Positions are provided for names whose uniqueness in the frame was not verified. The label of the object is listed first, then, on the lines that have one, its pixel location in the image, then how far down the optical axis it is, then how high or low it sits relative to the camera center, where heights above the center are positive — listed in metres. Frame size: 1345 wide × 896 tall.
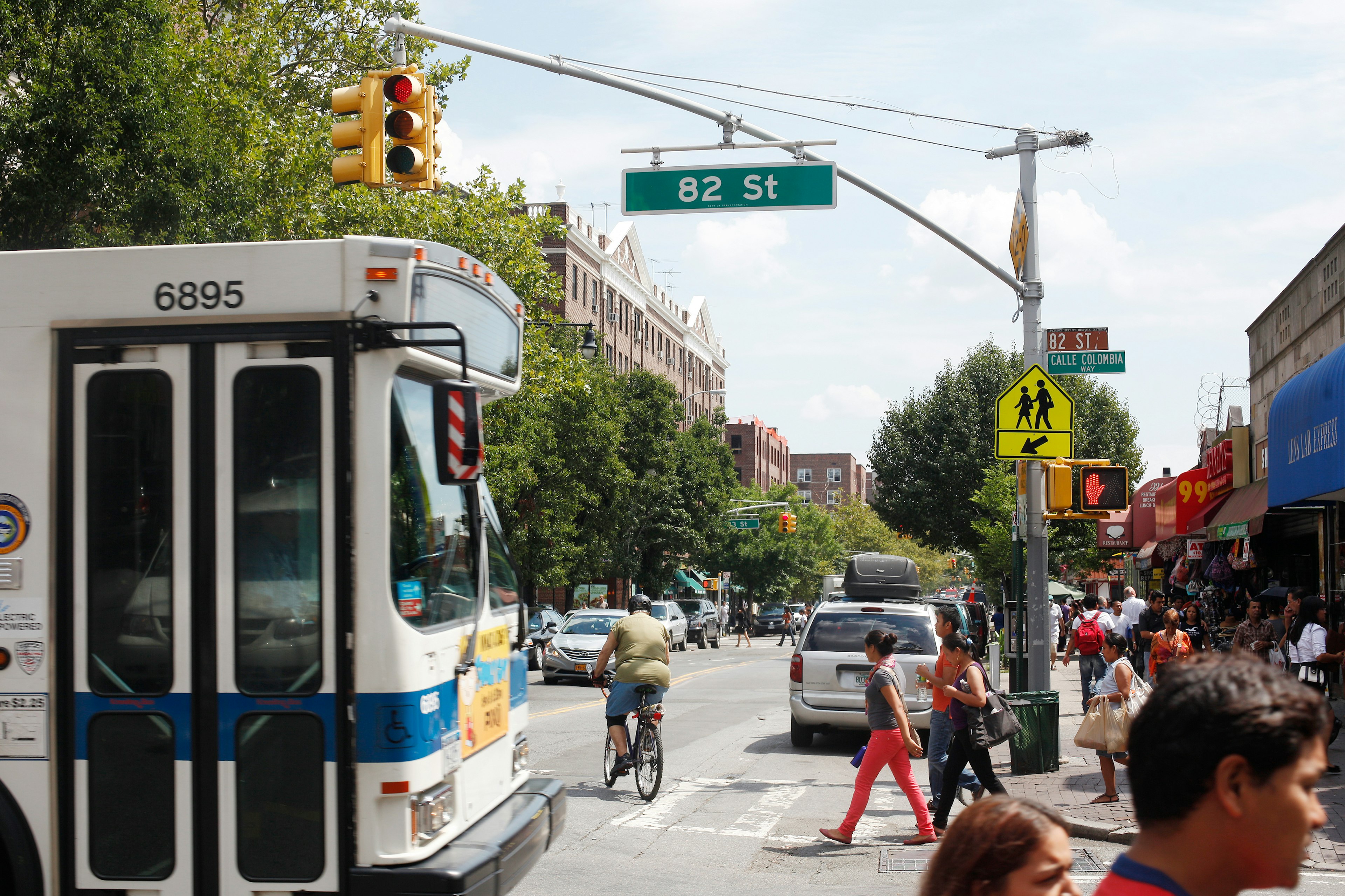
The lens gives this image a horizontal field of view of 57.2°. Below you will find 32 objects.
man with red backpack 19.81 -2.35
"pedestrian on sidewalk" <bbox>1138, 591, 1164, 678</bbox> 18.27 -2.04
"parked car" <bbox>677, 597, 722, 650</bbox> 49.25 -4.71
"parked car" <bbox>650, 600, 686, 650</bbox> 41.25 -3.86
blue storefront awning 12.55 +0.71
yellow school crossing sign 12.88 +0.86
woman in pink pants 9.11 -1.84
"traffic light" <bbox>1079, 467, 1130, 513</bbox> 12.98 +0.11
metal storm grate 8.35 -2.50
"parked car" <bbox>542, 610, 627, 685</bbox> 24.98 -2.89
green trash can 12.24 -2.29
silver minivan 14.22 -1.83
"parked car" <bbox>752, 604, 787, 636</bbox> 61.41 -5.92
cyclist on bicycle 11.02 -1.43
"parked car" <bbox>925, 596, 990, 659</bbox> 25.55 -2.85
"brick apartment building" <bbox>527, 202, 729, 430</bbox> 64.12 +12.30
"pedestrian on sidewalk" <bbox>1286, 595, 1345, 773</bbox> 13.52 -1.64
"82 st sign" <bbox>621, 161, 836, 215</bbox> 11.20 +2.85
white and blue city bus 5.05 -0.28
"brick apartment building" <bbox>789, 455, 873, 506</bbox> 159.75 +3.79
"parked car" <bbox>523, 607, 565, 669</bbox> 26.94 -2.82
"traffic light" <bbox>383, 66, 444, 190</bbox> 9.84 +3.06
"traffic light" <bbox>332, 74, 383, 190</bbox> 9.83 +3.03
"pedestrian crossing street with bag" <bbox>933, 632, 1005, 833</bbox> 9.38 -1.84
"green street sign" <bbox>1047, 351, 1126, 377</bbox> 13.72 +1.55
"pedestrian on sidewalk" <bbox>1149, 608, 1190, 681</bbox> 13.48 -1.60
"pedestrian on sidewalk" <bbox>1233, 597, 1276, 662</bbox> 13.98 -1.60
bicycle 10.80 -2.17
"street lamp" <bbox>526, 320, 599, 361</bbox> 29.97 +4.08
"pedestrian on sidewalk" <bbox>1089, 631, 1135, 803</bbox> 10.13 -1.55
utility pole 13.12 +1.47
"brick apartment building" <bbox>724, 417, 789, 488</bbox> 108.19 +5.10
